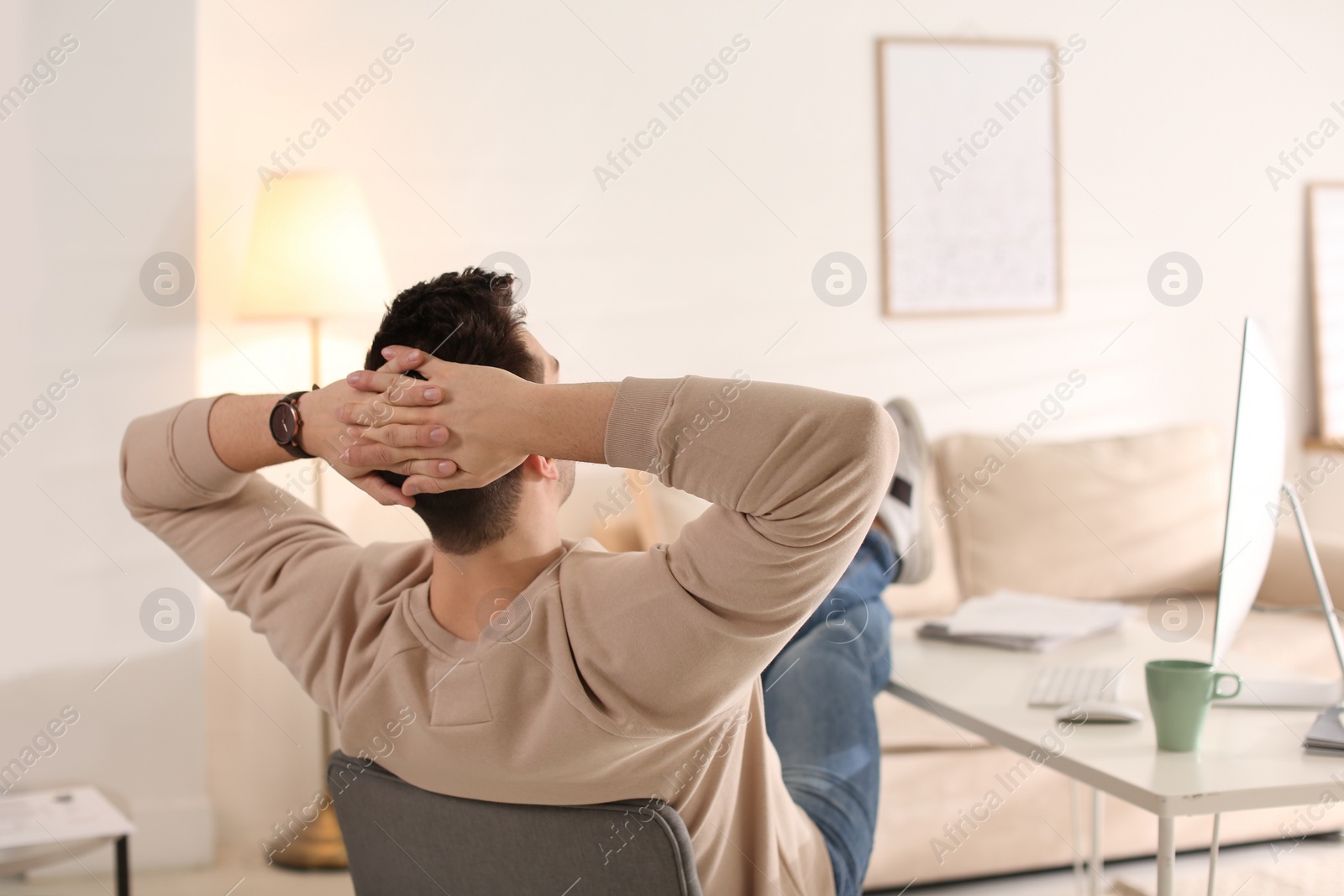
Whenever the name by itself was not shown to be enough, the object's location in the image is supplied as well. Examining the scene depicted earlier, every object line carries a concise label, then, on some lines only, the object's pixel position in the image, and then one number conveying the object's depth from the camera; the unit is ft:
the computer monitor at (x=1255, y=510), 3.76
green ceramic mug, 3.89
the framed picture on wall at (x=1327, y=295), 11.25
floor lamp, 7.84
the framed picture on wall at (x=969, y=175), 10.25
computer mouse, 4.30
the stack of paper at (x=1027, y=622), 5.82
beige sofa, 8.47
